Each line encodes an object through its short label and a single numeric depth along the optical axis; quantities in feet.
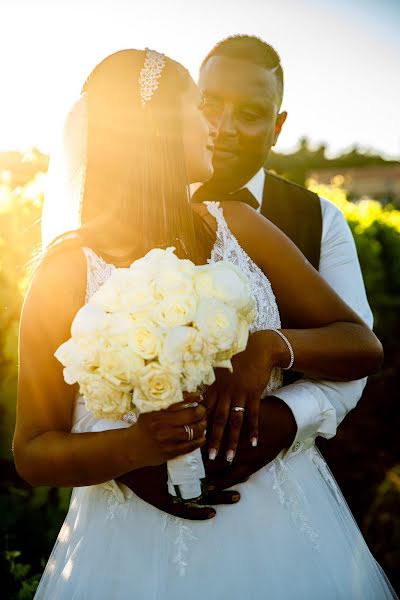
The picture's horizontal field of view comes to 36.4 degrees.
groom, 12.15
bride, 7.07
